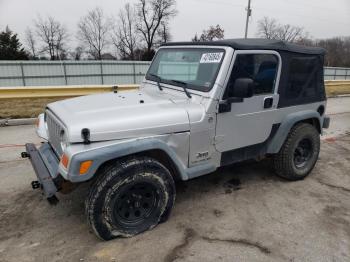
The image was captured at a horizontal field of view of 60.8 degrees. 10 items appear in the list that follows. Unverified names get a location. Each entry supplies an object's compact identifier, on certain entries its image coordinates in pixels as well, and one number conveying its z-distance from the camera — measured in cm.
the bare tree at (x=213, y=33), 3301
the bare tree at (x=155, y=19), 4675
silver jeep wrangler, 274
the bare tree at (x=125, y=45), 4772
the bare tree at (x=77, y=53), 4720
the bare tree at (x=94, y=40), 4828
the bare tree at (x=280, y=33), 4847
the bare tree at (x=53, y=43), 4791
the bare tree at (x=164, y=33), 4606
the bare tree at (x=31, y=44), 4728
